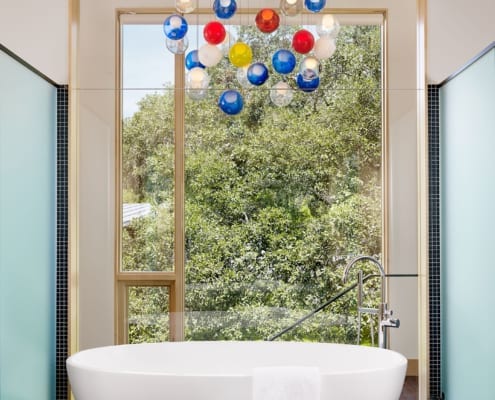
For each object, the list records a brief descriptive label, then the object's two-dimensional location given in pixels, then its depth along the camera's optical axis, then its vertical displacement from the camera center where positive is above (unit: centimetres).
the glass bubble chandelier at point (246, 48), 322 +80
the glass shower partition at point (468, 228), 332 -13
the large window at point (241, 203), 421 +1
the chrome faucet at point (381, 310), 409 -65
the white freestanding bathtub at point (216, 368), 327 -91
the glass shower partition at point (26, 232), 329 -14
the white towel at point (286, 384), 327 -89
